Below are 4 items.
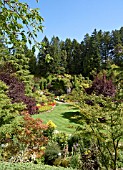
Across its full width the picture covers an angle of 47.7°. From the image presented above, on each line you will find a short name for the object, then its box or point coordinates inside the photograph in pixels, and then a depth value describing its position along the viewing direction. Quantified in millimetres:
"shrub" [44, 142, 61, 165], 6058
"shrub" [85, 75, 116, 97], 10443
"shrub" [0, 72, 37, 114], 8158
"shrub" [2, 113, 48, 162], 5881
